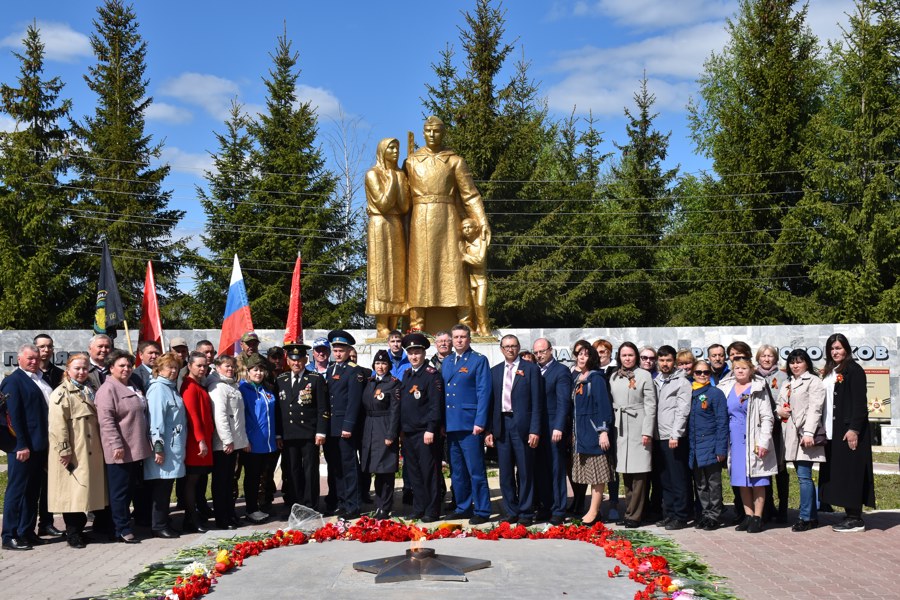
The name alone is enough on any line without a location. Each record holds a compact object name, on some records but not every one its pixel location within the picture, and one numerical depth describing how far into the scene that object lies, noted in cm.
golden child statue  1134
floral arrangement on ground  532
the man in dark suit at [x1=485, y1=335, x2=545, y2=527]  758
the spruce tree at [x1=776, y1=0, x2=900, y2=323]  2114
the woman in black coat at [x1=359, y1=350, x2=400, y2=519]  794
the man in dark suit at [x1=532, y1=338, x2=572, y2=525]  756
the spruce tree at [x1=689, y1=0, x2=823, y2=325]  2302
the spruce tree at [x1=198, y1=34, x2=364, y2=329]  2423
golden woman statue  1118
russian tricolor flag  1209
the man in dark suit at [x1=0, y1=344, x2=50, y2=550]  694
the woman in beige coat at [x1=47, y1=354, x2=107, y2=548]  691
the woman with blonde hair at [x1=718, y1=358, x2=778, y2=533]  722
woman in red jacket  747
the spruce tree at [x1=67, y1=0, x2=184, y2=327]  2422
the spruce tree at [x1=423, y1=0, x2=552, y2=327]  2456
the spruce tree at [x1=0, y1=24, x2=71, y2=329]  2250
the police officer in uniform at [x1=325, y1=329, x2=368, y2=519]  811
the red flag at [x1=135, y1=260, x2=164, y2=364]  1142
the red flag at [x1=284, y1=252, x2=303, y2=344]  1309
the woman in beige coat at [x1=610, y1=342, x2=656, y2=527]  752
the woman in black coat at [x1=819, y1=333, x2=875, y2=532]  715
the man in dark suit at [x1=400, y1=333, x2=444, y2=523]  784
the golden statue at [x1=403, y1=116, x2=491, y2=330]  1123
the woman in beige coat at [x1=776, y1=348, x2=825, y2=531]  724
